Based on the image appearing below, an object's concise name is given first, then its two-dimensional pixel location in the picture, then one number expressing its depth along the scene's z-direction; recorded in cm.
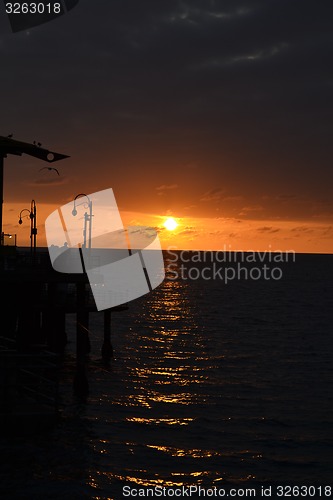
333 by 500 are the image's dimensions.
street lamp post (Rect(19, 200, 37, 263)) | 3502
